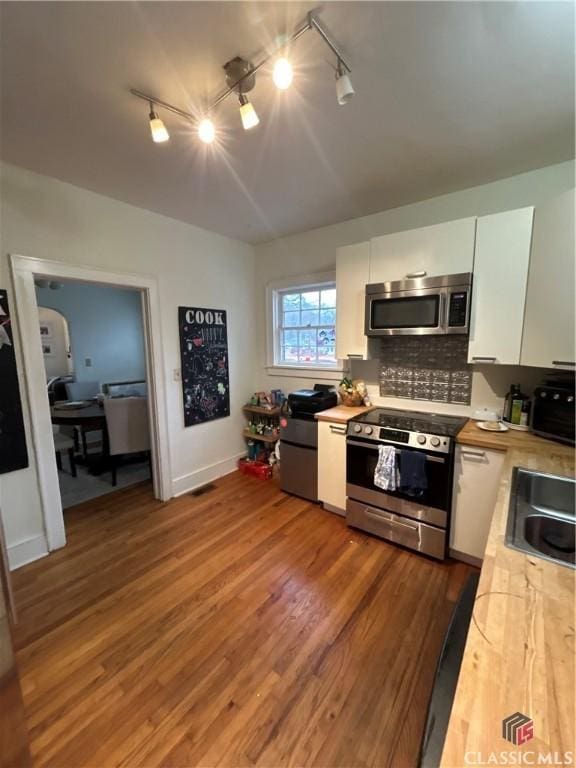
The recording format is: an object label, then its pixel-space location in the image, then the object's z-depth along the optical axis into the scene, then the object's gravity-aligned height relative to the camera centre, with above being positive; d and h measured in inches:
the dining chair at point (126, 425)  128.9 -33.4
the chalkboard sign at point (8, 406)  80.4 -15.8
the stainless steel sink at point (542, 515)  44.5 -27.7
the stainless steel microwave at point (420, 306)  84.5 +10.5
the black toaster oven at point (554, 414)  71.7 -17.1
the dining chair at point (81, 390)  185.9 -27.1
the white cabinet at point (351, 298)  103.2 +15.2
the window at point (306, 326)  134.3 +7.8
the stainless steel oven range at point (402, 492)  82.1 -39.2
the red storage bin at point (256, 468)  139.2 -55.7
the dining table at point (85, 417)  133.5 -30.7
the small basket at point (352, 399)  117.0 -20.6
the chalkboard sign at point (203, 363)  124.3 -8.0
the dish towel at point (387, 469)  86.2 -34.5
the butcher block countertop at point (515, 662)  21.5 -26.6
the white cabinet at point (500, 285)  76.9 +14.4
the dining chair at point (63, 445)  121.0 -38.7
